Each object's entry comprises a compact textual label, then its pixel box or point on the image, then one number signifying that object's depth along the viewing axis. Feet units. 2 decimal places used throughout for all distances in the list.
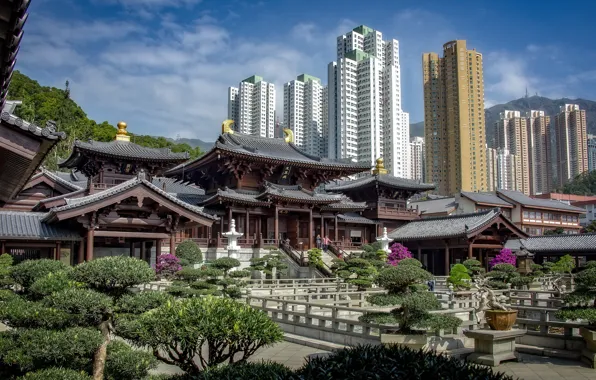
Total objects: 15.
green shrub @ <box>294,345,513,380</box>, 16.97
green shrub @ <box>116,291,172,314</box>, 29.43
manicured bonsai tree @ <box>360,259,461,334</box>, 39.14
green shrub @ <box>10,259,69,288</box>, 37.70
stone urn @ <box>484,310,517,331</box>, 41.83
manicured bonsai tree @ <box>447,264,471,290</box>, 95.04
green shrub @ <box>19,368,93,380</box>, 26.81
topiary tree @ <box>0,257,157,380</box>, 27.50
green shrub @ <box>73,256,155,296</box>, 28.89
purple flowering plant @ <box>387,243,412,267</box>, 119.44
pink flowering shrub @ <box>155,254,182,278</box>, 83.29
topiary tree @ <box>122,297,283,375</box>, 23.72
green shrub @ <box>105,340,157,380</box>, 30.07
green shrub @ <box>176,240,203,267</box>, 95.18
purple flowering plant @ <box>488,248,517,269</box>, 123.24
